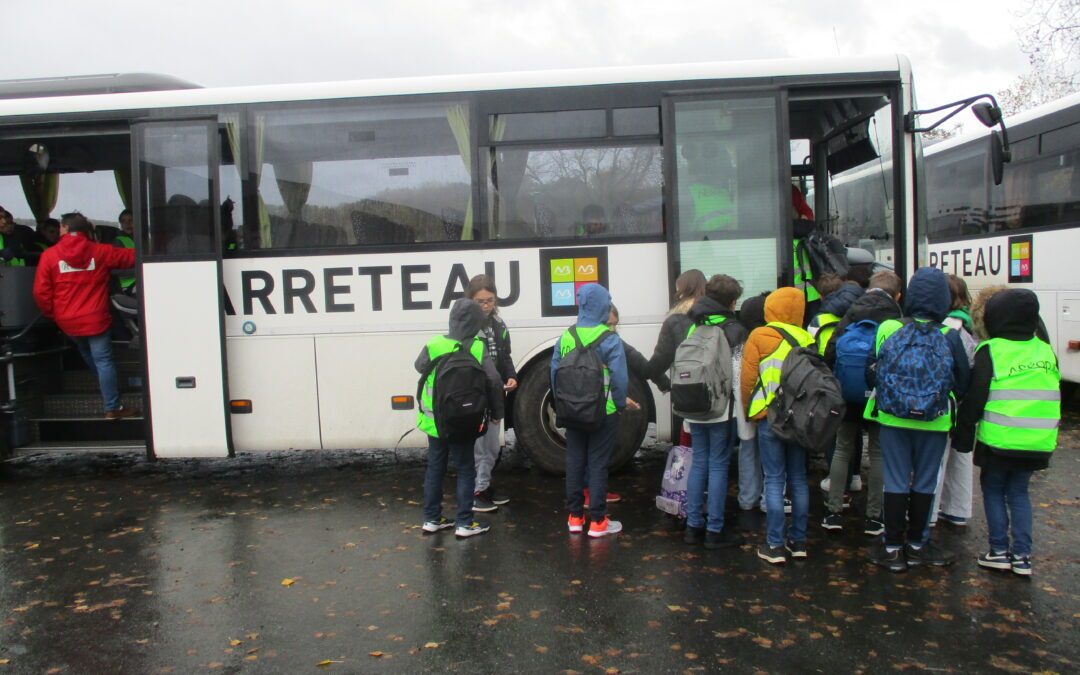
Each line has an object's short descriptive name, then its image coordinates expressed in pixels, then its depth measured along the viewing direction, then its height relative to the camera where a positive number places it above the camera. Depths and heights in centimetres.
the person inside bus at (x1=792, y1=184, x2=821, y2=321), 742 +23
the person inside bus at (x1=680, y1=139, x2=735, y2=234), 695 +88
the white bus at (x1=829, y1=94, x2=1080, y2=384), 981 +88
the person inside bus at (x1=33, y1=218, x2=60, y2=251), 913 +93
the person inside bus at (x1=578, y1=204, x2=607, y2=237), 708 +66
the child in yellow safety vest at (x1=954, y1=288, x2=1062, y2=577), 475 -72
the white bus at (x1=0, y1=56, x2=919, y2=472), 695 +75
